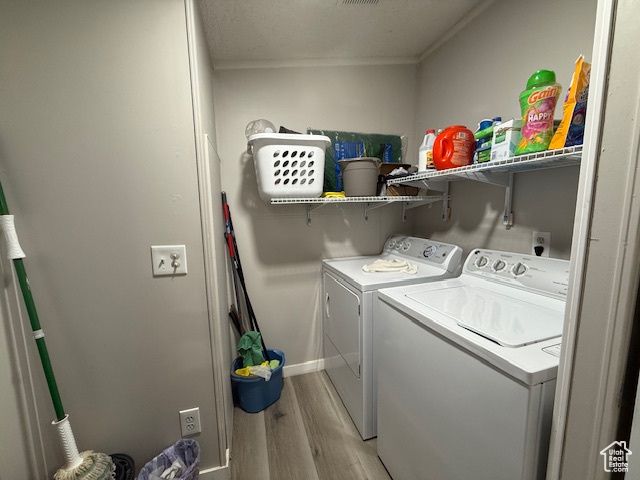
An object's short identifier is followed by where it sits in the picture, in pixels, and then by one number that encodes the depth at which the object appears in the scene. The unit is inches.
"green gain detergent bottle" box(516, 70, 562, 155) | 37.8
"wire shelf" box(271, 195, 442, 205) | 64.7
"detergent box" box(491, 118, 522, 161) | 42.3
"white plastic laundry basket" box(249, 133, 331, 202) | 60.2
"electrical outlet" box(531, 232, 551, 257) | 50.5
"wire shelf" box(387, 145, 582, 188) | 35.3
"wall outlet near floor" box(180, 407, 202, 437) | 48.4
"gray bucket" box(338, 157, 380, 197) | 69.6
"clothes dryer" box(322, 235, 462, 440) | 56.8
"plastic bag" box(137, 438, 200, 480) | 43.4
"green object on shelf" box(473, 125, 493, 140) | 48.8
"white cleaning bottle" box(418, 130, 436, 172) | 61.6
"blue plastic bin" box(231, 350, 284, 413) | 68.8
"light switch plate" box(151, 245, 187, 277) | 43.5
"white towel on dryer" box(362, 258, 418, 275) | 65.5
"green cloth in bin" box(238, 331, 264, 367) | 72.2
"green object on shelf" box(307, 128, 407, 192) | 80.3
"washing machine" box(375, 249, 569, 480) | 26.3
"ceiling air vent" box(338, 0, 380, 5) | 55.8
